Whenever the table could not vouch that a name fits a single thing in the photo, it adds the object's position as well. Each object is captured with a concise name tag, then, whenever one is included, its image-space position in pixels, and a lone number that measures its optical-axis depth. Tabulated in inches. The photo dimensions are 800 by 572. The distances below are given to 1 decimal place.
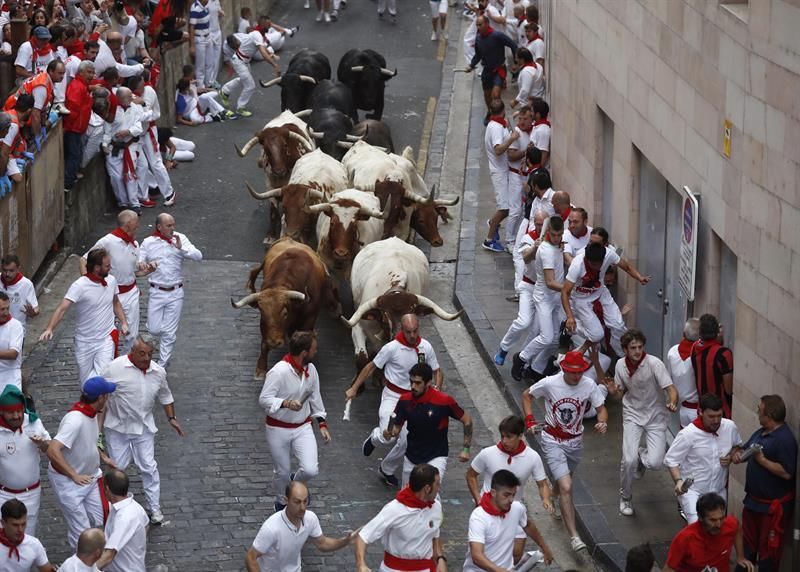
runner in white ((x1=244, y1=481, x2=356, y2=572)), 455.5
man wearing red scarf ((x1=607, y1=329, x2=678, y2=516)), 550.9
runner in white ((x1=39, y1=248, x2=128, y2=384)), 613.0
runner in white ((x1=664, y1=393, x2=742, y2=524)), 502.9
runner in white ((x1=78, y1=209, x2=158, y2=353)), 652.7
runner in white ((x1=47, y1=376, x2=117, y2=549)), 505.4
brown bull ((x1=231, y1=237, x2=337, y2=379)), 678.5
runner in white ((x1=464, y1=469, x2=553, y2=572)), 455.2
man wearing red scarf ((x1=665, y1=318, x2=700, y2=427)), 551.5
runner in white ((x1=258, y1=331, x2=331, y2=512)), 534.9
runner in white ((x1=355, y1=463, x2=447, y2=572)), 453.4
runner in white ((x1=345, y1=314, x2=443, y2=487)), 572.1
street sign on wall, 567.8
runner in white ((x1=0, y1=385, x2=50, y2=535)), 498.3
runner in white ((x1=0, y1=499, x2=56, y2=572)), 445.7
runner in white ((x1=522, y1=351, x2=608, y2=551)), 537.0
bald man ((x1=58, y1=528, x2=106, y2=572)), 427.2
